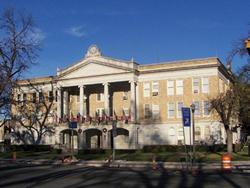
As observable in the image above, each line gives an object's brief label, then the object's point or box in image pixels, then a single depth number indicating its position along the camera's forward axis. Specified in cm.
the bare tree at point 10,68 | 4184
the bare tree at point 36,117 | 5637
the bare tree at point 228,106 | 3729
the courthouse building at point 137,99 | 4750
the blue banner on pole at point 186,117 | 2236
